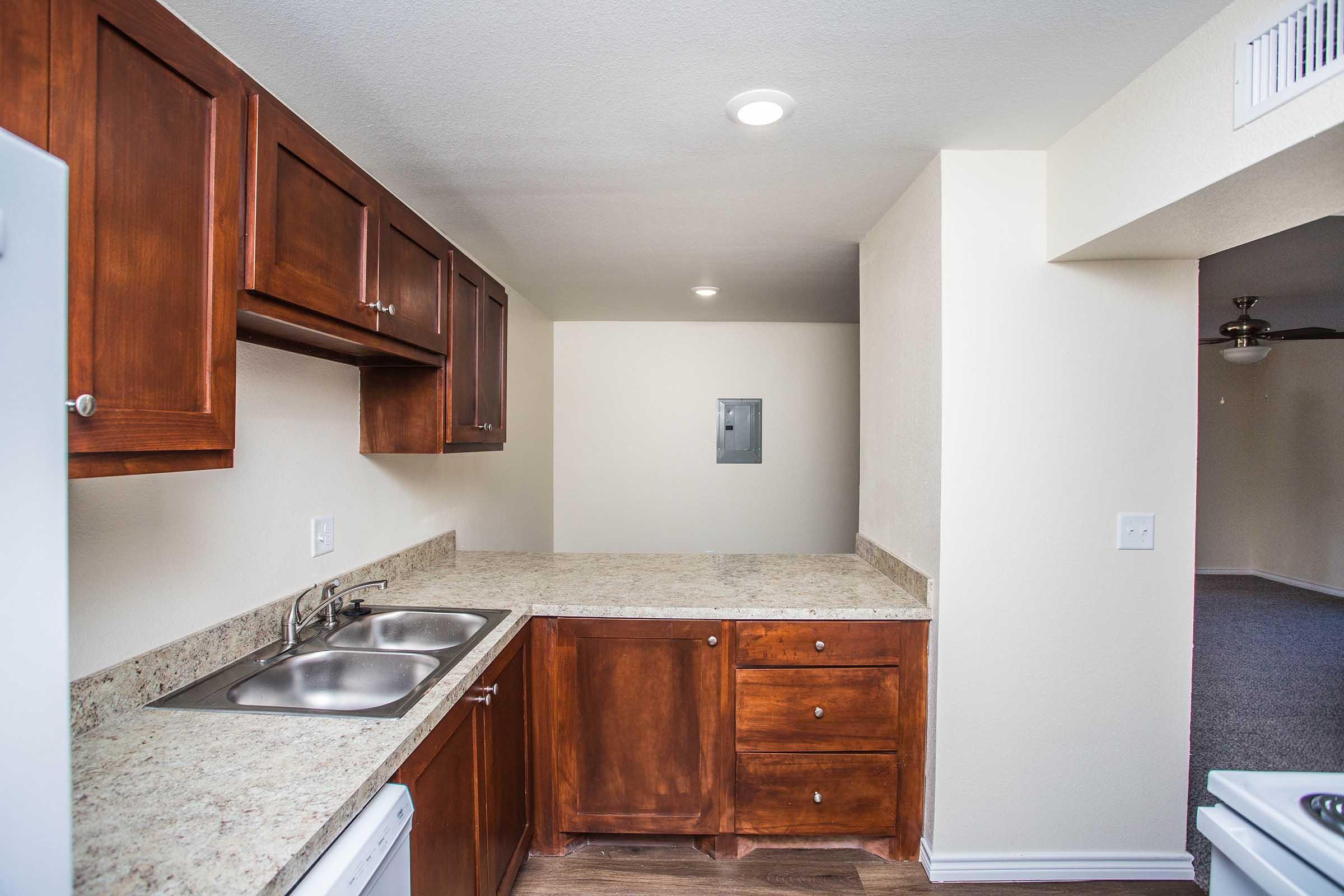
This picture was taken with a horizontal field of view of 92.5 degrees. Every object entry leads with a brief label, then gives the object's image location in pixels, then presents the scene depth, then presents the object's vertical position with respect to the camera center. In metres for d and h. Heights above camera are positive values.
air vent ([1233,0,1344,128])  1.07 +0.70
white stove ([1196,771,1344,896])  0.88 -0.56
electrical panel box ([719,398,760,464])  4.71 +0.11
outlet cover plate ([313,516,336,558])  1.93 -0.28
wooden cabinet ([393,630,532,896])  1.30 -0.82
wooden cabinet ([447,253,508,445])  2.16 +0.32
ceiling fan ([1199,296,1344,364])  3.71 +0.70
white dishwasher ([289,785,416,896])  0.90 -0.62
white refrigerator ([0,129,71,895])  0.53 -0.07
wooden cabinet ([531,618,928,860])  2.05 -0.92
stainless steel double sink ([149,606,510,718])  1.37 -0.55
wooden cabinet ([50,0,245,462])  0.83 +0.33
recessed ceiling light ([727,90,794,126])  1.53 +0.83
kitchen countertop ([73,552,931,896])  0.84 -0.55
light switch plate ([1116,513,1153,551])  1.94 -0.24
